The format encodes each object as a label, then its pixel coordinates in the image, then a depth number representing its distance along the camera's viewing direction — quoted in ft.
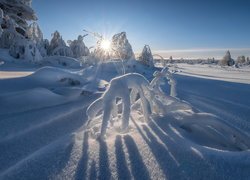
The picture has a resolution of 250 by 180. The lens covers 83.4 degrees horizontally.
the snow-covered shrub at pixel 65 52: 55.42
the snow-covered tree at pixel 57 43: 58.96
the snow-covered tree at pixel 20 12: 31.29
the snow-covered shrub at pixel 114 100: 4.10
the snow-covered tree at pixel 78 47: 71.28
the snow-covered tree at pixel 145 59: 41.57
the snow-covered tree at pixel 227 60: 113.17
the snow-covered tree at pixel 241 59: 163.24
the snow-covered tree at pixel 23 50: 29.29
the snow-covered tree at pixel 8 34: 27.60
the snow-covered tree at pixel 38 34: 43.83
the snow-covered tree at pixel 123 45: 42.48
